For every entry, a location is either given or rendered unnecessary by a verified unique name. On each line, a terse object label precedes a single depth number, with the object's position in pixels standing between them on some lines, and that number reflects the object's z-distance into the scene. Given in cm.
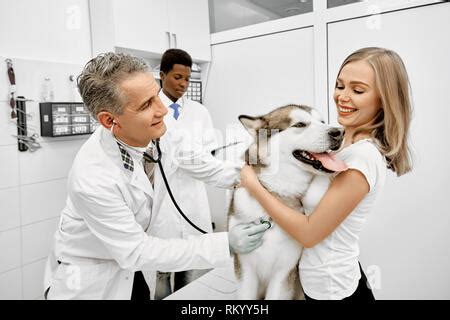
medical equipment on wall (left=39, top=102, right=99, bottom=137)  128
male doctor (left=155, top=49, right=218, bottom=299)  106
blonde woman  73
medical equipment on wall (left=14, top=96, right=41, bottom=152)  125
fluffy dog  80
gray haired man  77
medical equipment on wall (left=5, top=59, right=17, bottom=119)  118
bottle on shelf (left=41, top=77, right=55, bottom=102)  129
